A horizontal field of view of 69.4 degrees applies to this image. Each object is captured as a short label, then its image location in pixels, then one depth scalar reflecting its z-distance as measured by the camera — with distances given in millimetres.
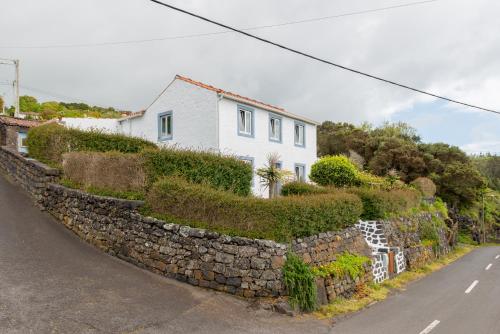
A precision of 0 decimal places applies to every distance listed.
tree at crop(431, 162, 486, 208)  38031
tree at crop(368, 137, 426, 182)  37031
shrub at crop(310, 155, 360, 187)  21078
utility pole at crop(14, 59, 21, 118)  32844
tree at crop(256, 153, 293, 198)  15500
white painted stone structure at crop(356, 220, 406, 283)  14672
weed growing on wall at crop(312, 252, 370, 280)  9711
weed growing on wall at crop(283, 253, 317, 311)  8484
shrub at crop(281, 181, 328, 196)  15289
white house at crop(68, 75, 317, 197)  19656
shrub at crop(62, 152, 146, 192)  11281
